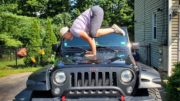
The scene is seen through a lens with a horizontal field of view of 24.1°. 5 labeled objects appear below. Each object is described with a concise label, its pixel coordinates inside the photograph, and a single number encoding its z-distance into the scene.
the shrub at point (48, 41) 22.05
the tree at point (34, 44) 21.59
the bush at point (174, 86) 7.36
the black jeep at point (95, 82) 5.10
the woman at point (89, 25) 5.89
